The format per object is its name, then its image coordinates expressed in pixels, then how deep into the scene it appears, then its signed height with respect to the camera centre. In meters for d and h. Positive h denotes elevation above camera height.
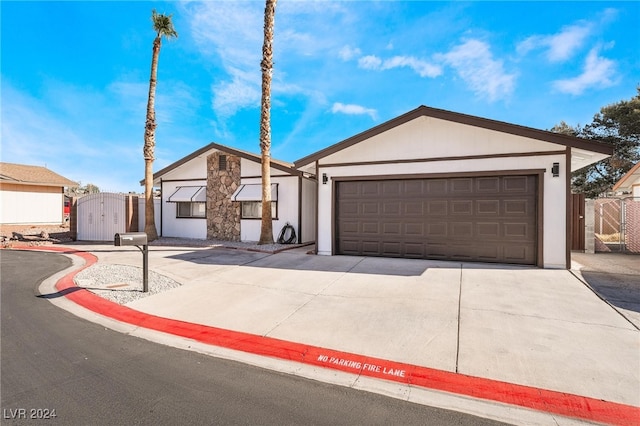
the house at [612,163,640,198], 16.39 +1.92
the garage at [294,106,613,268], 8.32 +0.77
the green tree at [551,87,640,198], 23.03 +6.07
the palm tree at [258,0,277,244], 12.84 +4.13
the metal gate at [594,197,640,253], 11.20 -0.60
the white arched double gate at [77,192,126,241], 15.92 -0.04
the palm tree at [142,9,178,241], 15.21 +4.12
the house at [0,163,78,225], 18.55 +1.27
